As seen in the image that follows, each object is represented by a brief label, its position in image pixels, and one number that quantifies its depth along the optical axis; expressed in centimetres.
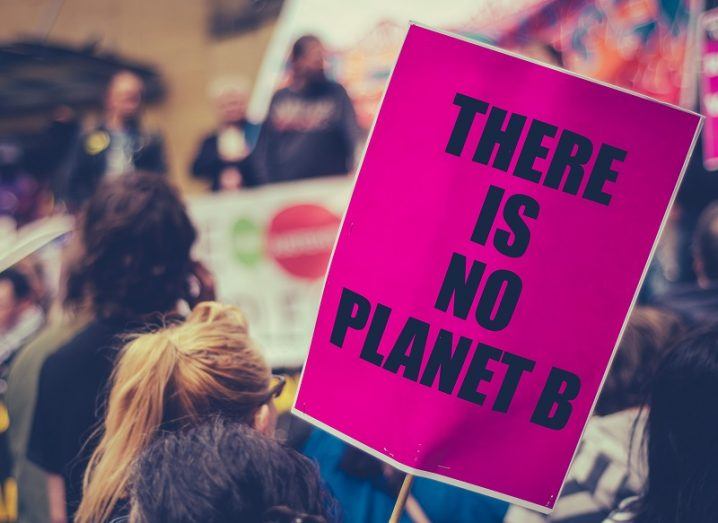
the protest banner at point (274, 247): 639
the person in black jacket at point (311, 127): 732
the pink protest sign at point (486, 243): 317
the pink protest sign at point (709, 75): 714
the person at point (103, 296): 362
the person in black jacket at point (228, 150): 755
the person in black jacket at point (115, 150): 659
